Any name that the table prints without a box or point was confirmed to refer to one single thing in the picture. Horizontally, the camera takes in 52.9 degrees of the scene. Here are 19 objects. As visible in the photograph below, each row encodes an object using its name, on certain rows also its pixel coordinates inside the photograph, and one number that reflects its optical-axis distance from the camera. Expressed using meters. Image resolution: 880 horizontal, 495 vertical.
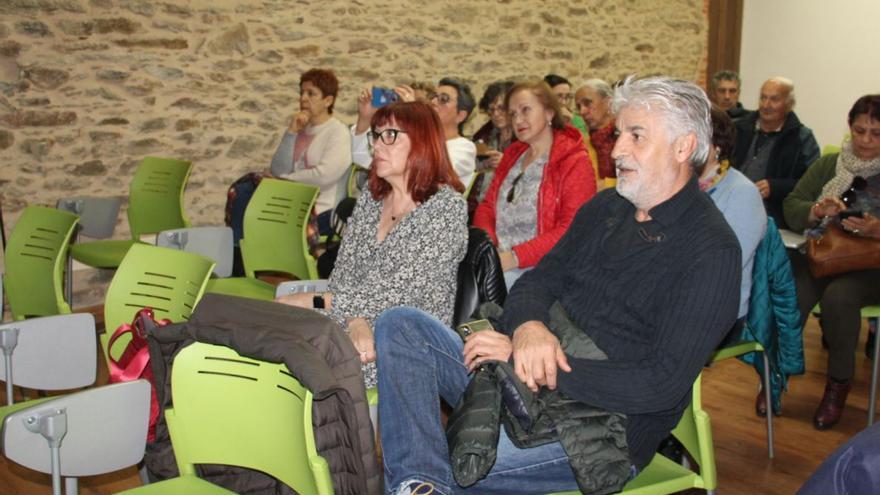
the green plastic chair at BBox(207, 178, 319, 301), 3.97
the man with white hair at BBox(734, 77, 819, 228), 4.59
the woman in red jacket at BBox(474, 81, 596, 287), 3.55
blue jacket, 3.02
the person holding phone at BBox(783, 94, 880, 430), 3.50
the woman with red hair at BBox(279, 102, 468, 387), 2.62
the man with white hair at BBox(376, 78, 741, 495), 1.88
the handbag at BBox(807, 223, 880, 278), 3.48
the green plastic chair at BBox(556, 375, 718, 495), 1.98
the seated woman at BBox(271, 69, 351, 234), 5.30
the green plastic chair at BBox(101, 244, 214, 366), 2.73
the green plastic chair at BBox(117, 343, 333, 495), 1.85
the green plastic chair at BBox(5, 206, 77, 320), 3.35
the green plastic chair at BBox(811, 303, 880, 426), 3.30
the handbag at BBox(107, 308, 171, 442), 2.19
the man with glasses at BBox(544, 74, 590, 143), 6.38
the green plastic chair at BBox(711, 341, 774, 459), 3.02
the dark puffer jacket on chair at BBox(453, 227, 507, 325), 2.66
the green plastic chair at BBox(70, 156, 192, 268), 4.96
